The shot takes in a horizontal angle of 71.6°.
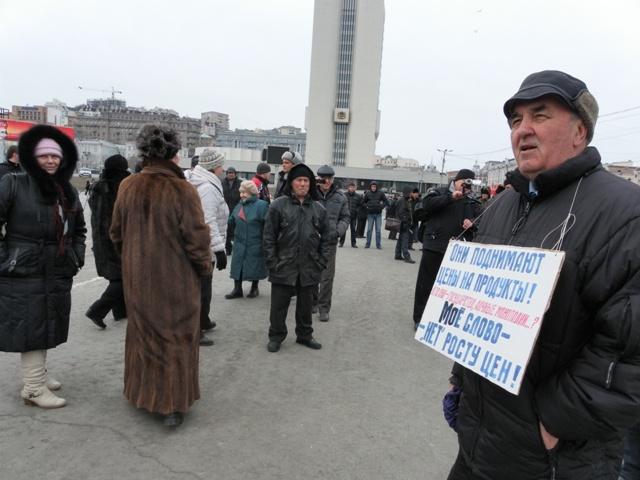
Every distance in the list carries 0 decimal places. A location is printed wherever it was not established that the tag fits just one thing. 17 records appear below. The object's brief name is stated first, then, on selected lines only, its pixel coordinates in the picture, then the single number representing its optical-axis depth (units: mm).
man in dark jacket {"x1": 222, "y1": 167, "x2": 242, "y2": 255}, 9461
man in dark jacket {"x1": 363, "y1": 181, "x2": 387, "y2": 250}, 12875
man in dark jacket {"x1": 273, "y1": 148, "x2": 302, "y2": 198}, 6199
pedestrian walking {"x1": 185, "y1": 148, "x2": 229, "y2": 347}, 4566
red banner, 21025
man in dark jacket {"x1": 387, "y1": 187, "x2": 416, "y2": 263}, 11188
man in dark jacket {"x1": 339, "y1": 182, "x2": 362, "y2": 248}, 13425
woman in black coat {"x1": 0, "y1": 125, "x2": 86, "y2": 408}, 3066
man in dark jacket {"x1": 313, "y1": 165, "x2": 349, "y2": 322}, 5910
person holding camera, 5203
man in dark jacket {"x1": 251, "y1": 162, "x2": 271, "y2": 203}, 7355
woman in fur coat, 2980
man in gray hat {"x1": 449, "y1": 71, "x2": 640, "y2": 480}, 1273
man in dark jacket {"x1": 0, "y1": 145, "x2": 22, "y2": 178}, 6625
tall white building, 76438
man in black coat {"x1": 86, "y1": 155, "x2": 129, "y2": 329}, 4852
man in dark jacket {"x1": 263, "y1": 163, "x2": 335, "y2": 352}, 4594
